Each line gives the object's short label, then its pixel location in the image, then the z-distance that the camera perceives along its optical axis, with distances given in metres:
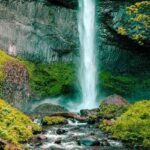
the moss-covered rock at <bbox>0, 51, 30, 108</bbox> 26.39
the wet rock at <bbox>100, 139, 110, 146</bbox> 16.33
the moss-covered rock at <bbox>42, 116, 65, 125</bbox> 21.95
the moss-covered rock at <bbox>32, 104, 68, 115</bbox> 27.85
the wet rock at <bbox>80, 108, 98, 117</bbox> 25.02
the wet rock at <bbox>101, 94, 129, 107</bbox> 27.16
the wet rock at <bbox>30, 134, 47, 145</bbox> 16.61
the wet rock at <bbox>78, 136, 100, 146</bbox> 16.30
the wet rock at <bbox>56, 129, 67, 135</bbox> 18.94
